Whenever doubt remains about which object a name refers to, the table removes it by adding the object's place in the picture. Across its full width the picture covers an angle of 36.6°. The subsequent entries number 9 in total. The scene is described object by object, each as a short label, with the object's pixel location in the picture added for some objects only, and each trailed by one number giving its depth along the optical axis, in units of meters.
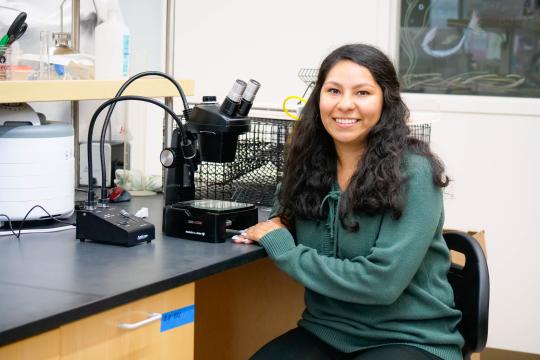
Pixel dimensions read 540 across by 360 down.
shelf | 1.87
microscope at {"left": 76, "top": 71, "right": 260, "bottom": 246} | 1.77
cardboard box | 2.23
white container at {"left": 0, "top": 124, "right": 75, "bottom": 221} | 1.85
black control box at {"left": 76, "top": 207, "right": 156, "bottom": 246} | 1.74
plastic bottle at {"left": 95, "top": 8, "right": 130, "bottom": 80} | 2.26
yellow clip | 2.27
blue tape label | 1.56
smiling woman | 1.71
